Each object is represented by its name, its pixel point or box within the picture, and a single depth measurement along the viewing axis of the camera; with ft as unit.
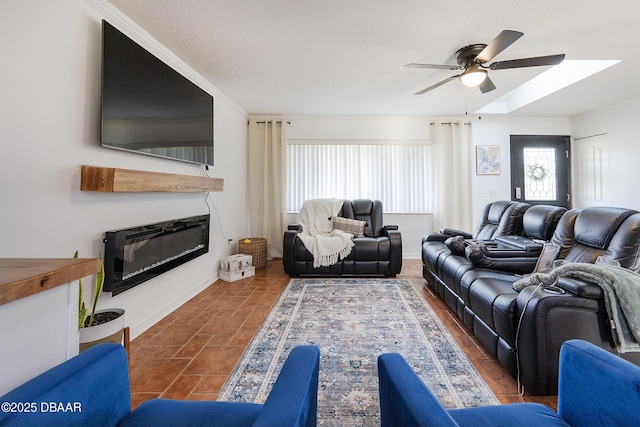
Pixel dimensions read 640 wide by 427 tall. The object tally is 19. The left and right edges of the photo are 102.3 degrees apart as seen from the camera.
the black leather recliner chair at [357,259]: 11.58
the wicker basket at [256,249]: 12.67
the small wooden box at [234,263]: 11.25
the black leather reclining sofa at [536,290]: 4.48
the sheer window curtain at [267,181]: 14.82
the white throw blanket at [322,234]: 11.50
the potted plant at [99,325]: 4.58
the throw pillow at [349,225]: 12.85
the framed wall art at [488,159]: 15.33
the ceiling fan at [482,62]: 6.46
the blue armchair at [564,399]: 2.23
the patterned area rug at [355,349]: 4.66
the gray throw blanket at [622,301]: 4.21
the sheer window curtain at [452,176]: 14.92
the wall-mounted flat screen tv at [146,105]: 5.67
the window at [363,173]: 15.29
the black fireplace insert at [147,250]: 5.78
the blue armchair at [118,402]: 1.93
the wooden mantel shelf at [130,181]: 5.34
